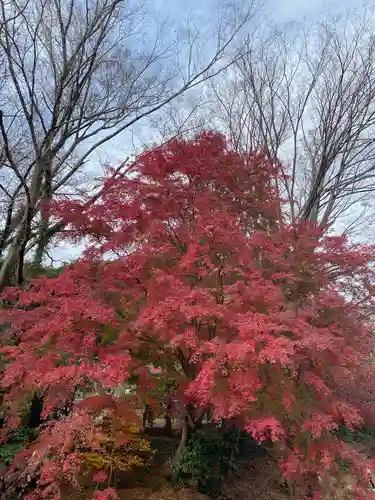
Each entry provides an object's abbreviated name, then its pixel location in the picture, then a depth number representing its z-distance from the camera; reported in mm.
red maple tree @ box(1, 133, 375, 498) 3396
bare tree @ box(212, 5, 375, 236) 6984
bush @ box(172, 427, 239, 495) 5180
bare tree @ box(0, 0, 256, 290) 4965
